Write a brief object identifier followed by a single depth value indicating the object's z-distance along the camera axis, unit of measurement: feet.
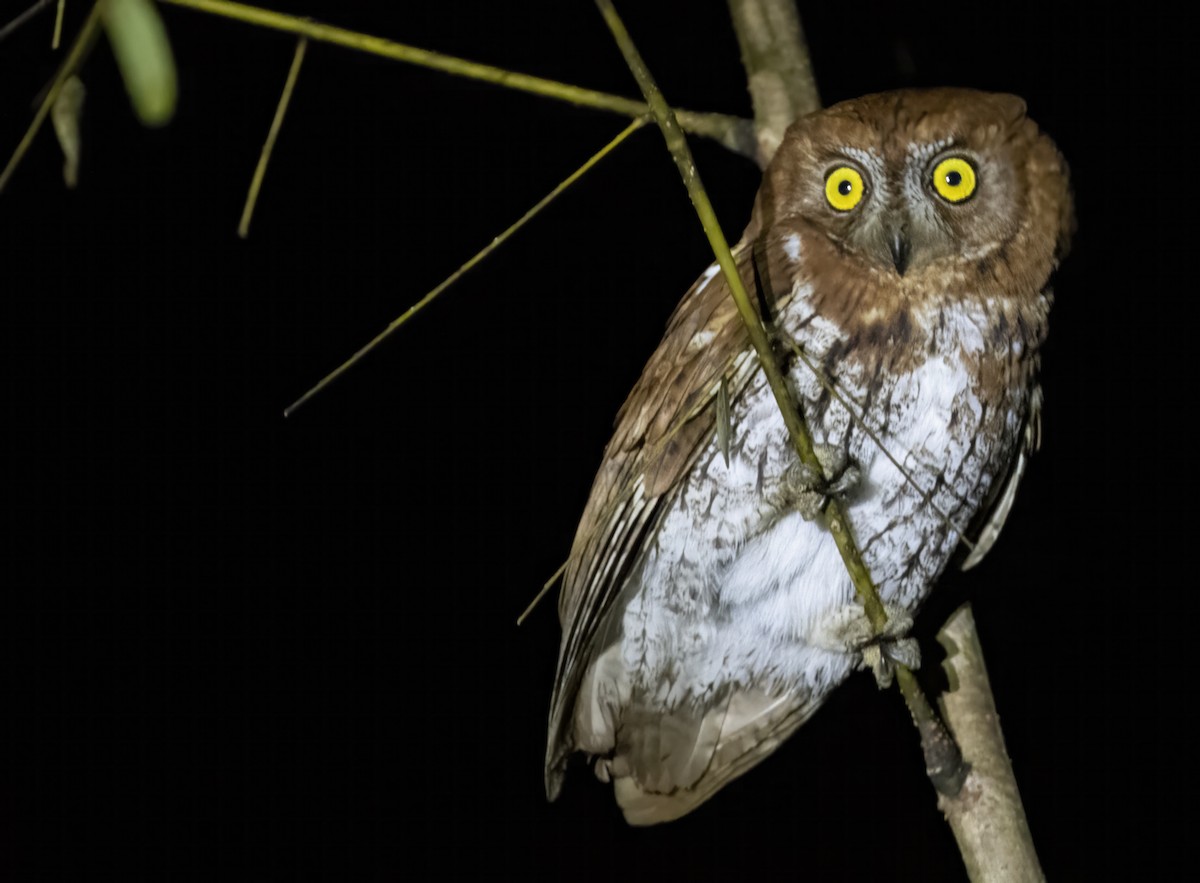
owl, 13.45
